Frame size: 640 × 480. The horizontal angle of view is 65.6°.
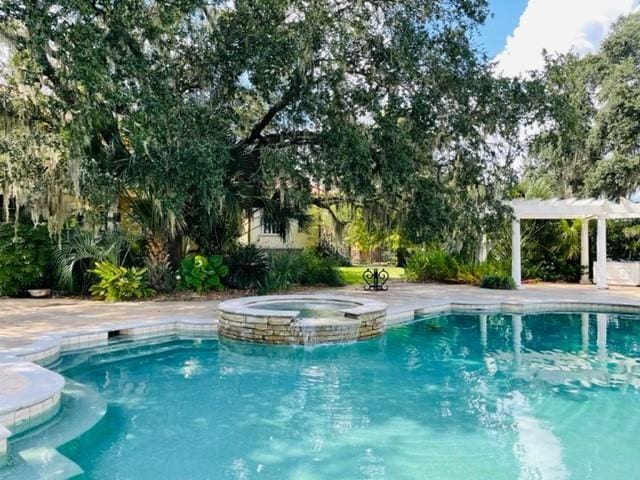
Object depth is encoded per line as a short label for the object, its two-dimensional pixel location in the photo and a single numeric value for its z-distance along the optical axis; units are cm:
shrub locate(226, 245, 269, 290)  1248
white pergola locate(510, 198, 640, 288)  1378
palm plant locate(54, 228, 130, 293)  1144
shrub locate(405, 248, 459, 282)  1599
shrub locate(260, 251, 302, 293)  1235
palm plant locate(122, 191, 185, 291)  1088
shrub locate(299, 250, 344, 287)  1470
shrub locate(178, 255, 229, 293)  1164
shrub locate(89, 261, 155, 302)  1087
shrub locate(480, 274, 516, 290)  1394
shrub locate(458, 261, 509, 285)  1499
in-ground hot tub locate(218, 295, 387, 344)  758
